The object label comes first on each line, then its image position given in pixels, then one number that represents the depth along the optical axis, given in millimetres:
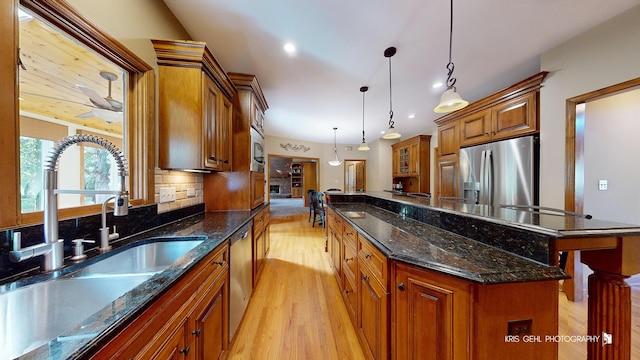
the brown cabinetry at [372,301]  1044
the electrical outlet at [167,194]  1615
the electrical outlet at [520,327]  763
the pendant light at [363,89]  2963
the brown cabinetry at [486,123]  2270
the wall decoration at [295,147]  6531
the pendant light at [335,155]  5689
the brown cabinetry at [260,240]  2092
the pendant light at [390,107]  2112
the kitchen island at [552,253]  801
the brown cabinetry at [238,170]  2295
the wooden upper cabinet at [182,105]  1545
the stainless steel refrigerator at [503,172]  2244
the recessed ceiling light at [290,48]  2053
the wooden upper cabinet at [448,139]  3291
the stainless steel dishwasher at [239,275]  1421
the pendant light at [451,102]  1656
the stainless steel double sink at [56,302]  676
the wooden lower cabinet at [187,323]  567
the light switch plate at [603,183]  2266
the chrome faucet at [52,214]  809
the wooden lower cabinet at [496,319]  753
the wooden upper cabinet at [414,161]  5117
